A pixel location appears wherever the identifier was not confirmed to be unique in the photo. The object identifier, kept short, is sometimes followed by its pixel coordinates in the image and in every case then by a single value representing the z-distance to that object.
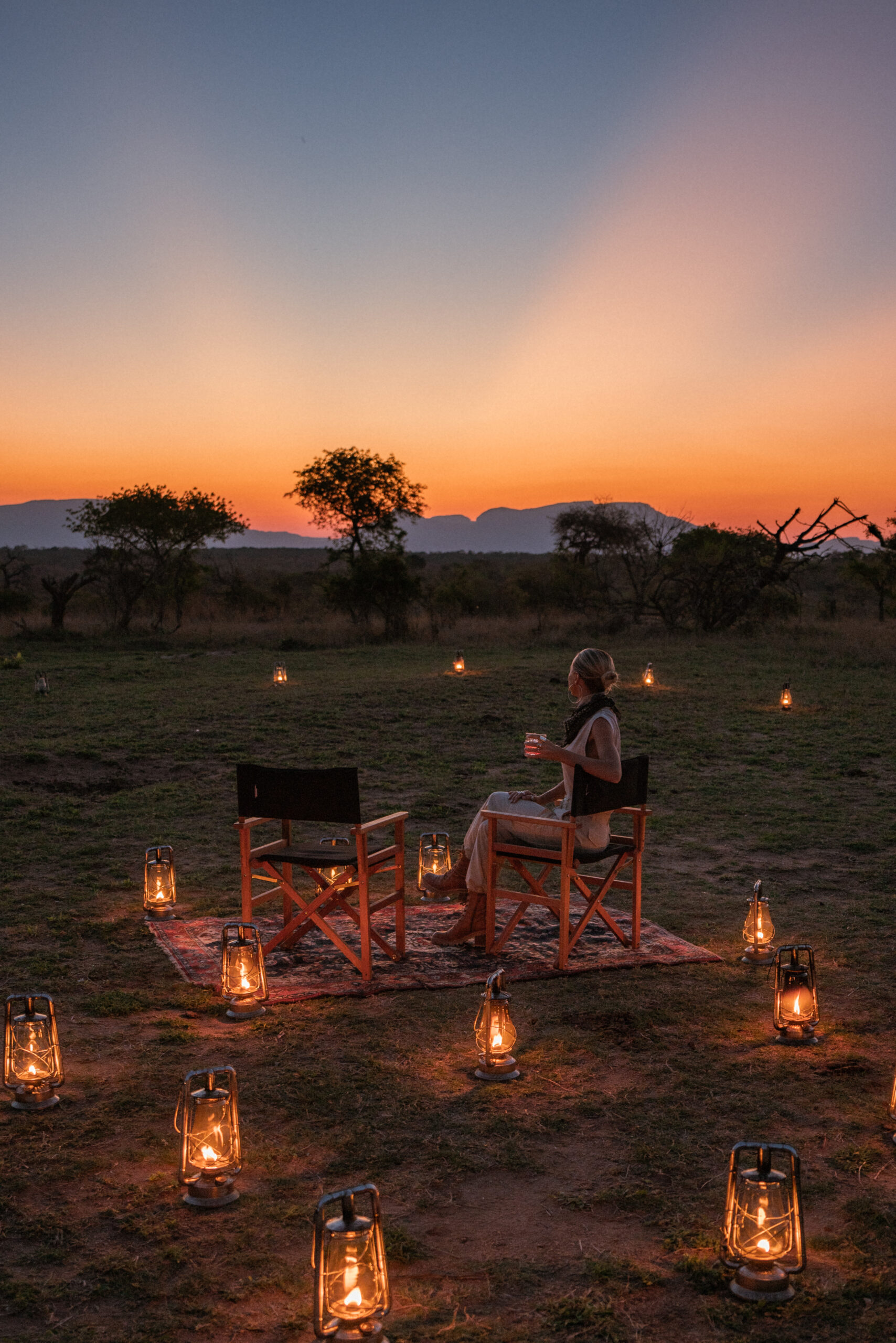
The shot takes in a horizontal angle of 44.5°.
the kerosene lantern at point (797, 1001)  4.41
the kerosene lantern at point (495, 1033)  4.10
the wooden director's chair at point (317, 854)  5.11
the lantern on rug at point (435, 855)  6.59
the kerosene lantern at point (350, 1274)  2.48
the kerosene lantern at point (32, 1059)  3.81
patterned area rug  5.12
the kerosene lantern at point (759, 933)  5.39
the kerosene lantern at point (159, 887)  6.10
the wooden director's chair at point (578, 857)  5.24
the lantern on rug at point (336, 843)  5.88
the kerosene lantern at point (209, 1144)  3.23
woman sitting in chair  5.30
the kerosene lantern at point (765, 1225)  2.76
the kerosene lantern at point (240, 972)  4.74
